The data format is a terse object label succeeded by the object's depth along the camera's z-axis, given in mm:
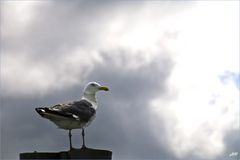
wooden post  14187
